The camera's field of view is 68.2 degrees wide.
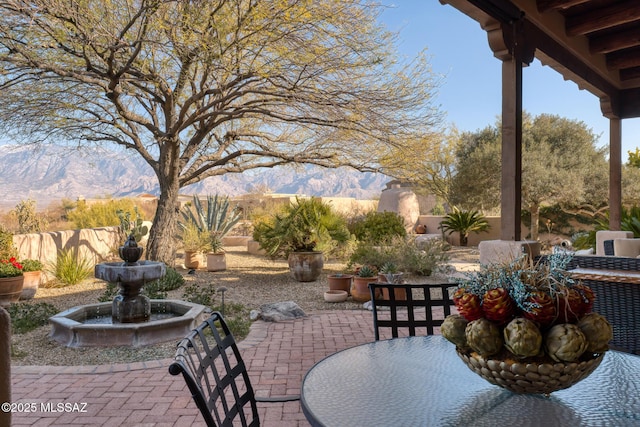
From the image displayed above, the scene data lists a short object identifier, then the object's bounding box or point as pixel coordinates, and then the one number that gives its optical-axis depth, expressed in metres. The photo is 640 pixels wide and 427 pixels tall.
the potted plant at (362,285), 5.86
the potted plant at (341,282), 6.28
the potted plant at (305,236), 7.48
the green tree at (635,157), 12.61
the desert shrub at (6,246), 6.22
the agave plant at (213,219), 9.73
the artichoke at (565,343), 1.11
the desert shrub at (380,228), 9.61
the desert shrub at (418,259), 7.55
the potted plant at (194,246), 8.80
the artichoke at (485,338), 1.17
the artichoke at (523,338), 1.12
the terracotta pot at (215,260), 8.62
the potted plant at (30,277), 6.18
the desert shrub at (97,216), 11.44
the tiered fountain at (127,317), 4.05
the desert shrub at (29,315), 4.60
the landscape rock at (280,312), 4.91
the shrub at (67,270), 7.01
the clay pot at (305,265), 7.43
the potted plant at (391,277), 5.56
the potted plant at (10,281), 5.66
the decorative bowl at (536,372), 1.13
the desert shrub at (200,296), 5.57
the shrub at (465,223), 13.53
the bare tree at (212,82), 5.66
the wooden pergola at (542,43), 4.24
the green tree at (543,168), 12.66
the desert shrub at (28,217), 10.50
